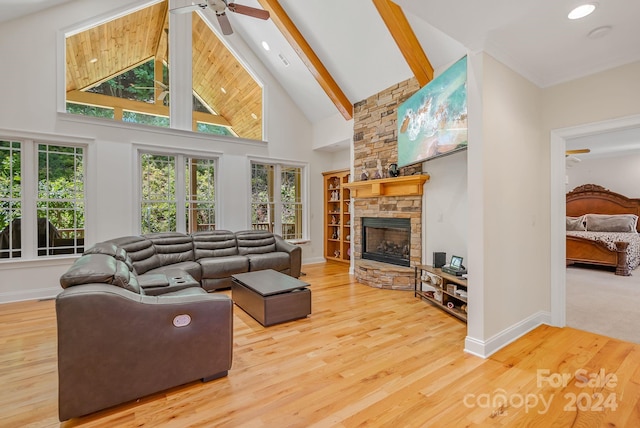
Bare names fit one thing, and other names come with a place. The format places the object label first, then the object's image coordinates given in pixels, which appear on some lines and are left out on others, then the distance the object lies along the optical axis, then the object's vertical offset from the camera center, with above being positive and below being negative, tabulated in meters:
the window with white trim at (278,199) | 6.50 +0.31
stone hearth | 4.68 -0.74
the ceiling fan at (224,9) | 3.47 +2.47
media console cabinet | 3.43 -1.01
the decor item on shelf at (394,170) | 4.89 +0.69
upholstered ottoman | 3.25 -1.00
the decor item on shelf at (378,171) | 5.27 +0.73
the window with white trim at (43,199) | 4.20 +0.23
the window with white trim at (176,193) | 5.29 +0.37
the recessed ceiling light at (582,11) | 2.07 +1.43
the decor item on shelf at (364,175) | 5.52 +0.68
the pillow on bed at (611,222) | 6.76 -0.30
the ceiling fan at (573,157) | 6.51 +1.29
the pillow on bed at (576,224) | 7.33 -0.35
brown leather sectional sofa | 1.74 -0.81
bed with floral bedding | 5.54 -0.45
